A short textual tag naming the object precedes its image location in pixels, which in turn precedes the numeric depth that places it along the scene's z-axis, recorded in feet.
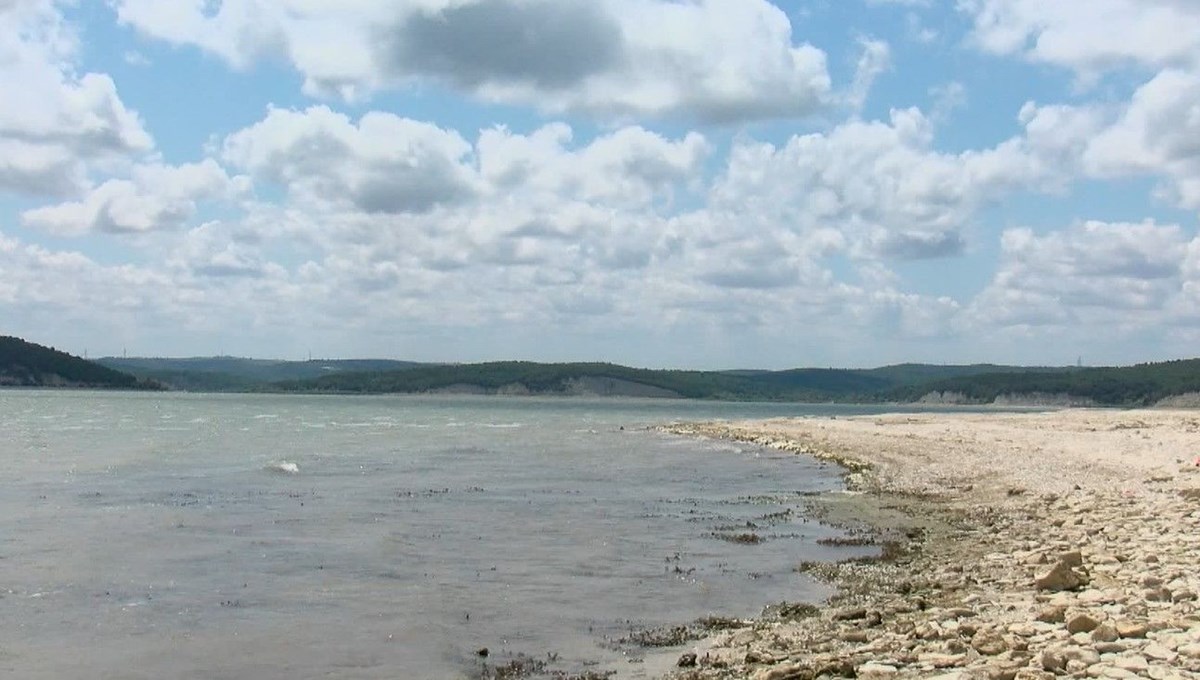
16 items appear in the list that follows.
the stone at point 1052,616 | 43.19
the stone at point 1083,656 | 35.13
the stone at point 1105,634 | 38.22
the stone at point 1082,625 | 39.86
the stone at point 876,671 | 37.17
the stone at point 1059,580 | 51.62
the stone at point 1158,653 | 34.97
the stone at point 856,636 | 44.52
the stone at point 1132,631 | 38.42
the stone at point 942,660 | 37.45
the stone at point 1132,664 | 34.01
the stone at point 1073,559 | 54.13
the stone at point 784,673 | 38.37
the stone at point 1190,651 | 34.88
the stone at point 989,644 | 38.73
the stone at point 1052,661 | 34.94
